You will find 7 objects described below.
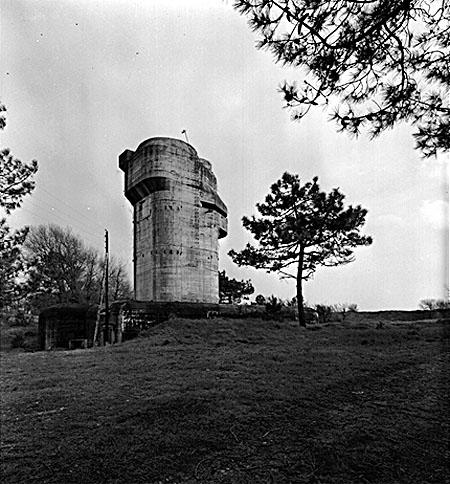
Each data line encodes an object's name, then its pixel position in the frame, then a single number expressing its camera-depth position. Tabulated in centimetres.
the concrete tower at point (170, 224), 2478
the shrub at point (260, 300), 2894
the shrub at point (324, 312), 2642
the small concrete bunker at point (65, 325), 1975
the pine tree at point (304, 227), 1991
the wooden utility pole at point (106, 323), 1823
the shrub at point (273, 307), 2427
